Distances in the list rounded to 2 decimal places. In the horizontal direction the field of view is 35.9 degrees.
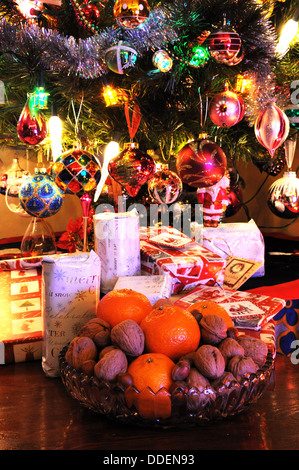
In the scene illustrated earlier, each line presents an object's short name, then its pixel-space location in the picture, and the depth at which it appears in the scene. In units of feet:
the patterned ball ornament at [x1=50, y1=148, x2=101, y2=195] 3.31
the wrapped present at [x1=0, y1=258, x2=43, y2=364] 2.38
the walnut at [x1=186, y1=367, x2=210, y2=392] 1.66
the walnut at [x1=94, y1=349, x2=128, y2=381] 1.74
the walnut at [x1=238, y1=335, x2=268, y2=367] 1.90
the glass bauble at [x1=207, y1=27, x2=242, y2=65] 2.91
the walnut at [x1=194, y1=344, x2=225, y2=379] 1.70
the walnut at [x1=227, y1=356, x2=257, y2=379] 1.76
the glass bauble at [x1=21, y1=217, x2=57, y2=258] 4.20
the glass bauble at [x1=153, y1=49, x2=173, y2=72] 2.98
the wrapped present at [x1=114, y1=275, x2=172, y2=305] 2.55
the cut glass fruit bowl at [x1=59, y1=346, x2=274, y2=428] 1.66
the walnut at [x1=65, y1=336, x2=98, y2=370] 1.86
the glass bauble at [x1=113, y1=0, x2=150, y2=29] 2.68
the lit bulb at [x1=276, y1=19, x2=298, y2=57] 3.55
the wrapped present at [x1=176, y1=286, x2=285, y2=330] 2.54
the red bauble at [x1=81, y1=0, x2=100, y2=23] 3.13
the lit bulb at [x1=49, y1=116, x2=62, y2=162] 3.62
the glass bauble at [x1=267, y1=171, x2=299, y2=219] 4.12
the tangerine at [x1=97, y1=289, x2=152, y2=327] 2.12
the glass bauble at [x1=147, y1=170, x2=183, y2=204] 3.70
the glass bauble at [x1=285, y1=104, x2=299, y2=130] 3.97
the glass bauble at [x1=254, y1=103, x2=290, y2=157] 3.37
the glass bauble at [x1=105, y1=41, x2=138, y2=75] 2.89
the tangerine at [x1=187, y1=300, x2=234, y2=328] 2.18
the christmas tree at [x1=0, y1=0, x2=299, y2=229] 2.98
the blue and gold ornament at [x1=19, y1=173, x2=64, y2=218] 3.47
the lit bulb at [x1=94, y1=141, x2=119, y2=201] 3.79
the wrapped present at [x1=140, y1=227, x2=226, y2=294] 3.03
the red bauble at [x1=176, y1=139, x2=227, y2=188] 3.25
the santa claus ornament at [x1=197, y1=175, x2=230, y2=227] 3.94
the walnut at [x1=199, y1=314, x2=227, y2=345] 1.92
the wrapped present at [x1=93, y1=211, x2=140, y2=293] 3.02
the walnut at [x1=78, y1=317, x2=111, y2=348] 1.91
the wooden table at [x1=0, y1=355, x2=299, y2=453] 1.69
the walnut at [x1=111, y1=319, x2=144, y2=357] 1.84
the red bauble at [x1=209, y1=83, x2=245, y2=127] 3.37
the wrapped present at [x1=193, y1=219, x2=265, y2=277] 3.79
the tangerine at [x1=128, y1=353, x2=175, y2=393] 1.72
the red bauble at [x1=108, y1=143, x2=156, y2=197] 3.26
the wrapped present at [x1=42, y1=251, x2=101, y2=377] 2.22
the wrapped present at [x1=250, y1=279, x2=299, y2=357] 2.88
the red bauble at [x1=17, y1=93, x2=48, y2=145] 3.22
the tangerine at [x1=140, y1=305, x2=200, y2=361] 1.89
